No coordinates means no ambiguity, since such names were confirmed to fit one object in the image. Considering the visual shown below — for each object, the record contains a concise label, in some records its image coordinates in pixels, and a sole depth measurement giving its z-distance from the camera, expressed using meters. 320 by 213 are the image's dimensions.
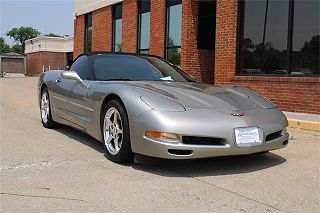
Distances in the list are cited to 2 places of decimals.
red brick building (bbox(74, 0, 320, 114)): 9.13
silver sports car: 4.39
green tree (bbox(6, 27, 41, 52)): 115.44
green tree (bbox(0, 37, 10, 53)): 112.06
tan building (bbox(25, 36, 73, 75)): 46.00
